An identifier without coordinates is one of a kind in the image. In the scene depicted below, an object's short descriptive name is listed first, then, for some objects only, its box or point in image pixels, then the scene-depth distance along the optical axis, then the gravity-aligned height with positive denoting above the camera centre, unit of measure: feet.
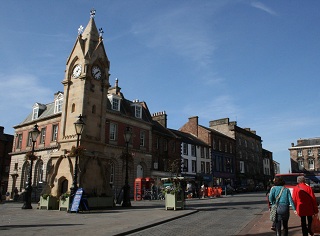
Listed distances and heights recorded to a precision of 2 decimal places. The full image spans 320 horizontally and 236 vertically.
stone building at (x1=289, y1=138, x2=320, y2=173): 250.16 +22.45
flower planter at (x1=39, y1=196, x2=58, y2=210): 58.18 -4.56
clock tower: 65.92 +20.29
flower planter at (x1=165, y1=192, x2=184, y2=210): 54.80 -3.61
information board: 50.99 -3.47
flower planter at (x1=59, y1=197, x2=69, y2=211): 54.78 -4.44
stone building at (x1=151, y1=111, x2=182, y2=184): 131.34 +13.68
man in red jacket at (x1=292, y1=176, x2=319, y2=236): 25.22 -1.81
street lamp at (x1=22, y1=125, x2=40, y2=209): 60.59 -3.61
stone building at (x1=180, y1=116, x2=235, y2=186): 176.76 +18.52
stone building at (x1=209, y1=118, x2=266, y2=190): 204.23 +21.52
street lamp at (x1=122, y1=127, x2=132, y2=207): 63.77 -2.49
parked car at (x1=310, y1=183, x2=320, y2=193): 104.99 -1.17
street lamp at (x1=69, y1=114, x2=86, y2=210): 52.69 +5.12
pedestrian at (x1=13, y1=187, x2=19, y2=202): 104.32 -6.06
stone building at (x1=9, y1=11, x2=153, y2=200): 62.49 +13.93
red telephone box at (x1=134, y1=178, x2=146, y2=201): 99.81 -2.50
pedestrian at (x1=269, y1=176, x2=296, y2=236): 24.13 -1.64
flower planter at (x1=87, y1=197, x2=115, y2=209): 58.39 -4.40
